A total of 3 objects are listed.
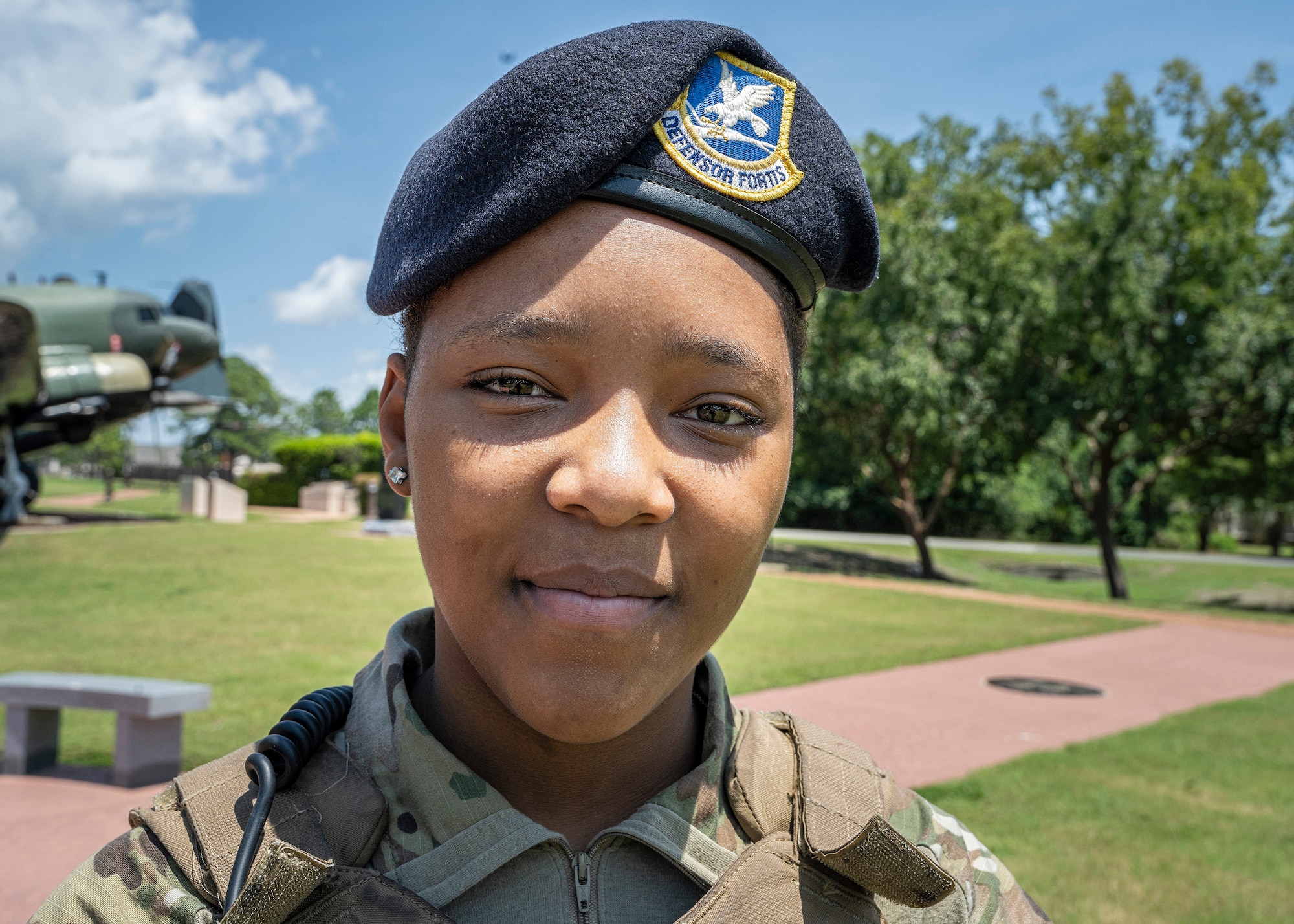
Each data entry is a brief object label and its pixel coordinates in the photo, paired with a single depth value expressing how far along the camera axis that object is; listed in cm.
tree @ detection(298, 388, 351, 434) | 8125
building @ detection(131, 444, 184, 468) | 6381
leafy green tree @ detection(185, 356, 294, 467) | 6053
